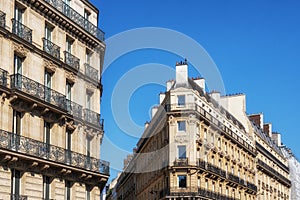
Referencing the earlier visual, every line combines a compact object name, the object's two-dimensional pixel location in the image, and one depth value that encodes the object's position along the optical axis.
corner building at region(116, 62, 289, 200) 55.16
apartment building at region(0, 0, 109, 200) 22.89
